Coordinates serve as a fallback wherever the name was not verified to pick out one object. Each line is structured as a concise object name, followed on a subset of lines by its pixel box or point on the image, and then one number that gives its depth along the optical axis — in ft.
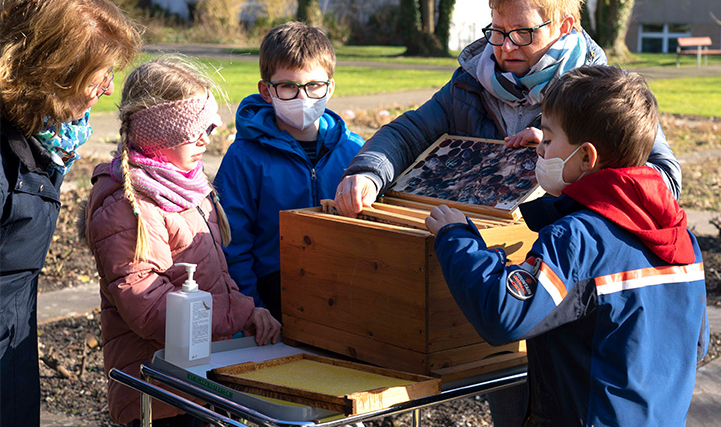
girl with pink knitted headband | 7.86
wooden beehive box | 7.15
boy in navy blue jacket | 6.08
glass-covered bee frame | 7.90
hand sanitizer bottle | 7.14
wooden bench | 86.22
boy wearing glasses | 9.70
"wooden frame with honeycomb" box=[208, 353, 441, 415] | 6.42
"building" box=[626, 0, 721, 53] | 118.52
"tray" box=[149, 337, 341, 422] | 6.37
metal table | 6.38
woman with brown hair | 7.02
